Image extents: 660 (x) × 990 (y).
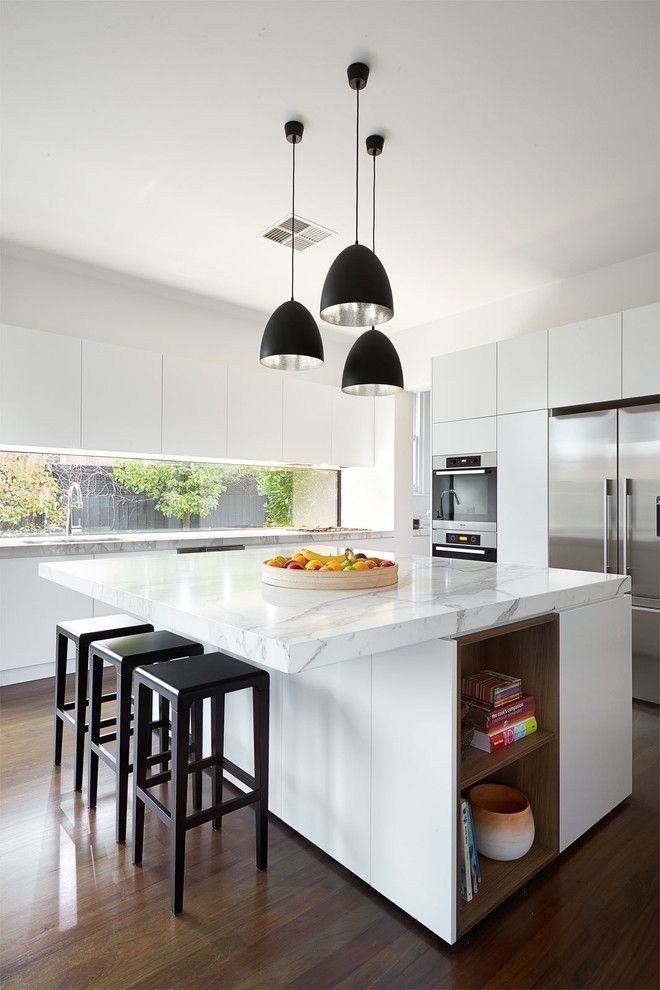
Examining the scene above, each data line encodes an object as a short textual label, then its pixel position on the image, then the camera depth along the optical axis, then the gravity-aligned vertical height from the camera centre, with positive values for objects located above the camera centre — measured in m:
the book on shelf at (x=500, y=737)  1.71 -0.71
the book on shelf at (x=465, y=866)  1.55 -0.98
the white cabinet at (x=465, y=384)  4.08 +0.87
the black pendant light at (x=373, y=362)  2.58 +0.63
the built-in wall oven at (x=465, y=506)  4.11 -0.03
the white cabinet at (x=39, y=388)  3.47 +0.69
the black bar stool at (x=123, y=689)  1.93 -0.68
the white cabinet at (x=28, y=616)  3.33 -0.70
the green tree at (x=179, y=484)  4.48 +0.13
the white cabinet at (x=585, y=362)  3.41 +0.86
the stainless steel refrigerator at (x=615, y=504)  3.26 -0.01
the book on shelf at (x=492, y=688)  1.79 -0.59
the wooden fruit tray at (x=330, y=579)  1.82 -0.25
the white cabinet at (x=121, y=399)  3.80 +0.69
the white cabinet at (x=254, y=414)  4.55 +0.70
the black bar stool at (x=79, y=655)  2.24 -0.64
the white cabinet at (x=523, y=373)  3.78 +0.87
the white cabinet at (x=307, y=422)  4.93 +0.69
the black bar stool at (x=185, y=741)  1.58 -0.72
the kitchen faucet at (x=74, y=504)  4.14 -0.04
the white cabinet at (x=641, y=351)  3.21 +0.86
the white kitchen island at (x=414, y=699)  1.41 -0.61
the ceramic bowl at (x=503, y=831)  1.71 -0.99
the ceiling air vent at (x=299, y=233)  3.36 +1.62
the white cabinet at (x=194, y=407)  4.18 +0.69
